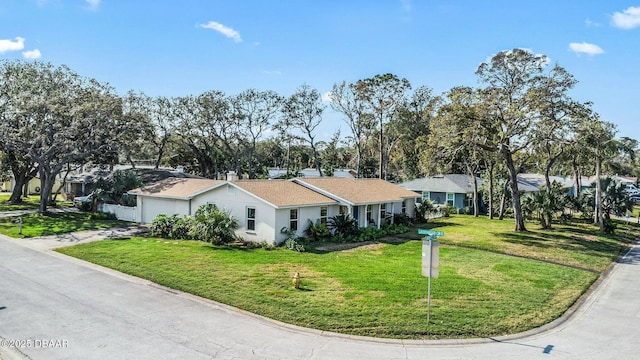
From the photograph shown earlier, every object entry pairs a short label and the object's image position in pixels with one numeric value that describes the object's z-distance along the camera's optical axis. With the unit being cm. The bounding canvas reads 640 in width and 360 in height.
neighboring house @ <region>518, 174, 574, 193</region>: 4797
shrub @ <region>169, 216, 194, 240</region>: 2419
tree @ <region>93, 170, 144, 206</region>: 3278
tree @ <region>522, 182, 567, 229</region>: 3142
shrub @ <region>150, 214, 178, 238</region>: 2475
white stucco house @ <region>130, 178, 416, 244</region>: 2269
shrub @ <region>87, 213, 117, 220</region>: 3131
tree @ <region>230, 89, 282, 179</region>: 5334
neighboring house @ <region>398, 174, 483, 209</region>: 4372
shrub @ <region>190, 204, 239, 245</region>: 2228
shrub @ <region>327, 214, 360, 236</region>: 2514
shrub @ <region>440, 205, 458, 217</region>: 4034
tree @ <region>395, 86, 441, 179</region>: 4956
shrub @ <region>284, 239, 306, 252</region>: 2092
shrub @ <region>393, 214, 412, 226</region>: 3197
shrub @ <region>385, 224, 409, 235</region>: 2769
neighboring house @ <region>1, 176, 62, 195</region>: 5425
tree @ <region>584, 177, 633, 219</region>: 3303
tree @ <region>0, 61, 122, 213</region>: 3228
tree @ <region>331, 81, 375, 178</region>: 4962
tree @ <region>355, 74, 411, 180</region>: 4703
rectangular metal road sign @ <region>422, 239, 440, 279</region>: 1152
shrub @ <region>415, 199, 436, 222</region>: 3519
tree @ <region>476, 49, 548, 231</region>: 2798
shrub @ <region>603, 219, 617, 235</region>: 3046
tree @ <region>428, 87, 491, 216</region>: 2806
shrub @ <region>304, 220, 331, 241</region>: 2379
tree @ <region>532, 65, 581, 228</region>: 2777
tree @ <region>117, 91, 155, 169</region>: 3669
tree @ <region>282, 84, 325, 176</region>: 5378
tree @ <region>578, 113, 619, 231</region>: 2783
